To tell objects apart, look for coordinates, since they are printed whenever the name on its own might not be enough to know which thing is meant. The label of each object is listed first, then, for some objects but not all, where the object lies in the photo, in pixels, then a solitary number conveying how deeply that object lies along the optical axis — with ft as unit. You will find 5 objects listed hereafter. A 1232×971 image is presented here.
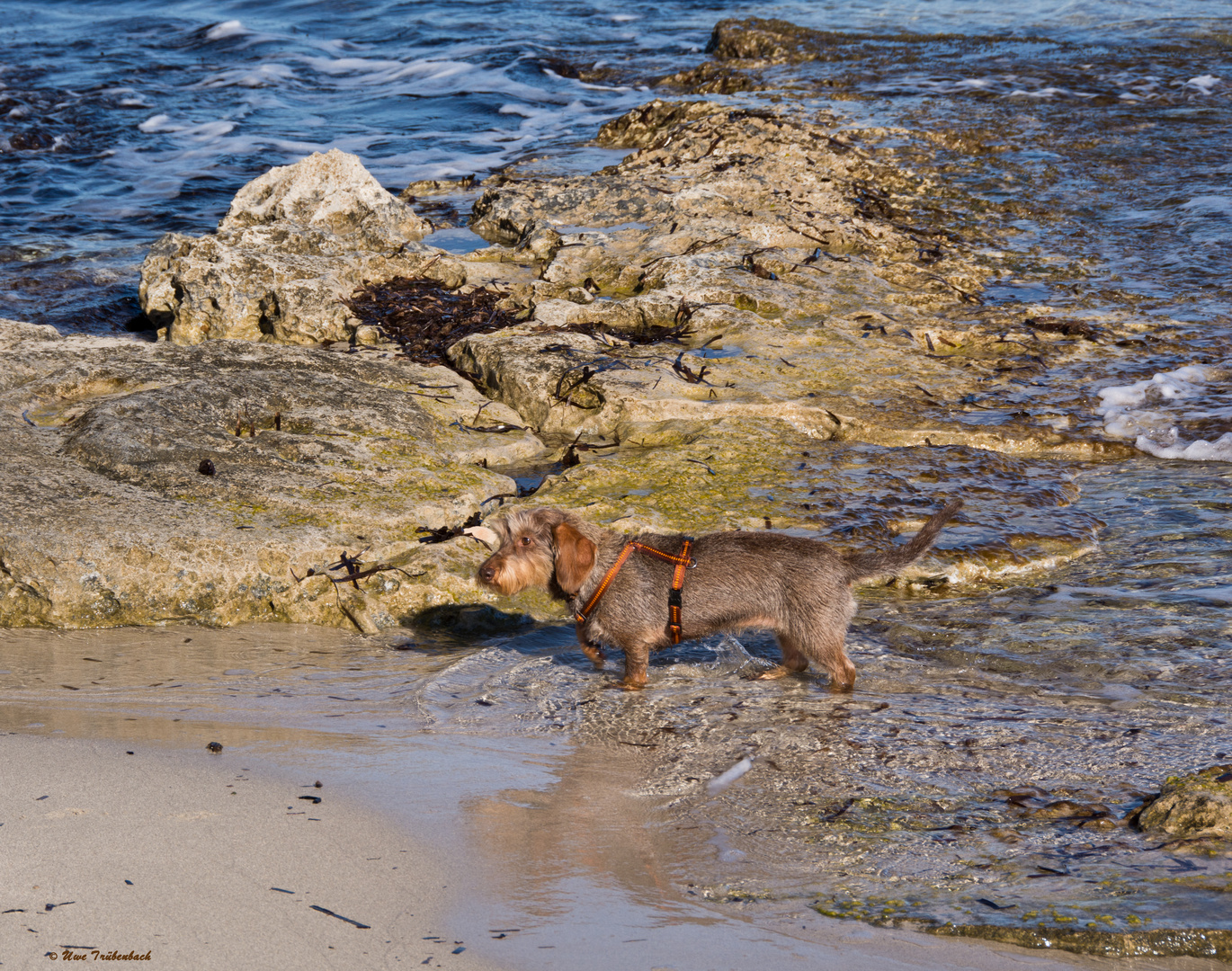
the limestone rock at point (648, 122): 99.16
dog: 33.37
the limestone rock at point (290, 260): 57.31
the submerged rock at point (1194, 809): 22.24
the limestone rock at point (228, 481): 34.24
